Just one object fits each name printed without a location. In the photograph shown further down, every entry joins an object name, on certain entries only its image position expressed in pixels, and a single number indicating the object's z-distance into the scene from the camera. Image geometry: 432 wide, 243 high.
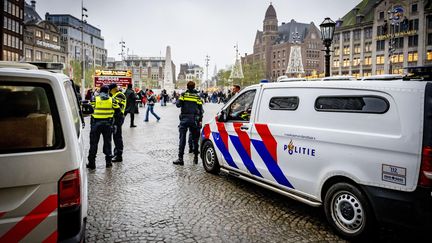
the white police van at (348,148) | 3.23
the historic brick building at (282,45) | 106.25
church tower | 116.32
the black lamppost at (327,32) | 10.82
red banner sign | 28.89
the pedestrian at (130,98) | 15.03
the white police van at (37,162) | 2.43
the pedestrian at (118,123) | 8.22
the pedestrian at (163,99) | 39.10
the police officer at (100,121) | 7.33
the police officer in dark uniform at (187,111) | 7.87
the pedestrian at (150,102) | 18.61
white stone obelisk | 50.94
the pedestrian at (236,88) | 13.37
